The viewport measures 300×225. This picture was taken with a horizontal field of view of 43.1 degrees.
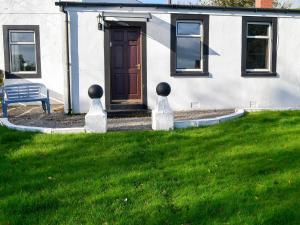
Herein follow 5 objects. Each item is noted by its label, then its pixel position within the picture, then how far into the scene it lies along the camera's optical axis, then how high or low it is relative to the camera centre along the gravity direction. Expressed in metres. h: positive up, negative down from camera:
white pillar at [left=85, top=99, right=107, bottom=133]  7.91 -1.00
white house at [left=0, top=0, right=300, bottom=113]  11.04 +0.52
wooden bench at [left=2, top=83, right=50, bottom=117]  10.35 -0.62
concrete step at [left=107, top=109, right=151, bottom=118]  10.69 -1.20
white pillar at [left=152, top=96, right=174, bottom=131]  8.21 -0.97
